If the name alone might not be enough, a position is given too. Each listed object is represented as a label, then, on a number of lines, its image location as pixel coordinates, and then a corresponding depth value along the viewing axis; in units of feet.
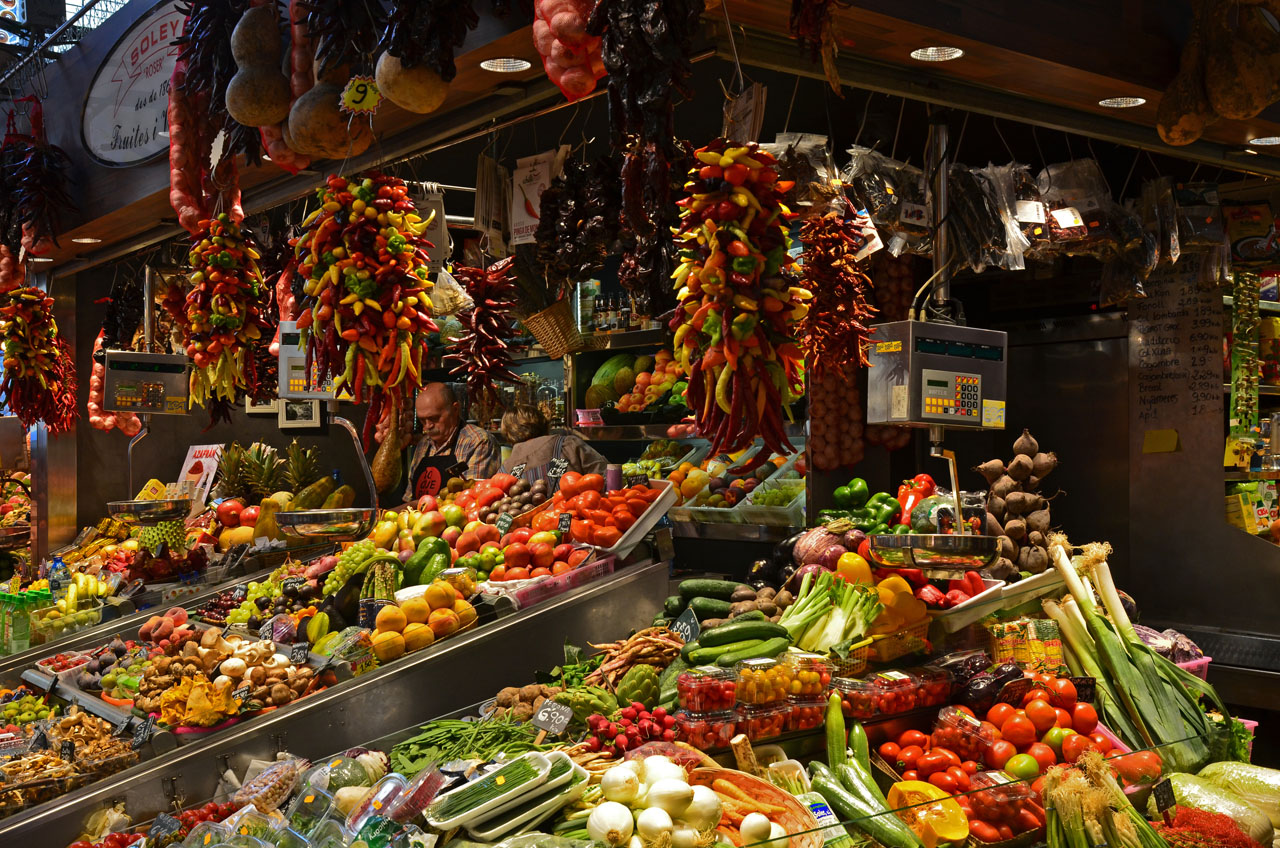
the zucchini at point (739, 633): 11.33
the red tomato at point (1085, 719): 11.32
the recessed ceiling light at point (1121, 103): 13.52
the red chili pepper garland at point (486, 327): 18.71
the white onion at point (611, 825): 8.00
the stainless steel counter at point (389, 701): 10.69
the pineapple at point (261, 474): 24.68
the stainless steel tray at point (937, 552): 10.35
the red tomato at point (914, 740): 10.89
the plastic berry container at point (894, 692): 10.93
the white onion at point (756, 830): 8.24
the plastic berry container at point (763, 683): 10.18
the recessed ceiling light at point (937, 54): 11.44
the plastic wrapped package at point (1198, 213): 16.89
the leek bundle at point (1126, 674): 11.67
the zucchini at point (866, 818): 8.13
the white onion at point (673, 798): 8.39
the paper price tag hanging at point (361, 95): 10.64
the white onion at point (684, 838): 8.18
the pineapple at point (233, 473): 24.63
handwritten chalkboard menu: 19.56
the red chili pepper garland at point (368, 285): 11.52
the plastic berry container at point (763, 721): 10.14
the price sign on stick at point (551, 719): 10.35
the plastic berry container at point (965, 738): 10.79
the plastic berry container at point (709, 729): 10.03
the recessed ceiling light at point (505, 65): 11.39
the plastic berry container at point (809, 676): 10.45
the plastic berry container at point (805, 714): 10.37
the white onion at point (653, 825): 8.04
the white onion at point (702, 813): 8.41
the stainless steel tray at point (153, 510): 18.04
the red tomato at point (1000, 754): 10.69
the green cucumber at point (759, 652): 10.91
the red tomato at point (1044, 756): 10.57
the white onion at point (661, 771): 8.74
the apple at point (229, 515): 21.54
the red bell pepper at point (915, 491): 15.23
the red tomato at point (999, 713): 11.13
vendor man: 22.94
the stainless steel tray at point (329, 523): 13.99
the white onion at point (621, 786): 8.50
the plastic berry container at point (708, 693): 10.17
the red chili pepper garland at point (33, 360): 21.15
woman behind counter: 20.03
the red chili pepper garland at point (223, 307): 14.61
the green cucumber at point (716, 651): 11.14
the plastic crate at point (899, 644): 11.57
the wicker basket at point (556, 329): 19.90
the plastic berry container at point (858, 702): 10.82
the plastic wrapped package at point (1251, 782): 10.32
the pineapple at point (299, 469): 24.81
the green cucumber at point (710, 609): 12.66
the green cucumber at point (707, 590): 13.20
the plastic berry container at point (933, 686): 11.32
